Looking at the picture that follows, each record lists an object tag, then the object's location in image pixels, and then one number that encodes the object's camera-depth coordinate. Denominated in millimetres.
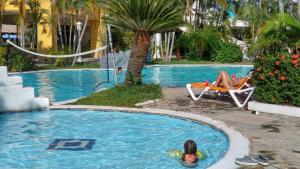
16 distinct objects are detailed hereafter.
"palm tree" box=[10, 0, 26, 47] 28078
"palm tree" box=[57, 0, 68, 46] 29875
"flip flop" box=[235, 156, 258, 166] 6660
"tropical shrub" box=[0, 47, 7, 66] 25753
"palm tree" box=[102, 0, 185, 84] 14086
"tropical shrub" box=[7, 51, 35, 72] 26484
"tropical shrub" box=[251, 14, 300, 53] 11478
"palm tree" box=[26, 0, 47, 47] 29625
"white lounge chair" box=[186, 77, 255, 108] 12304
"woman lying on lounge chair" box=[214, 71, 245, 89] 13164
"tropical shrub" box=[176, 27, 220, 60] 34812
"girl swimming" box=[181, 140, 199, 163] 7270
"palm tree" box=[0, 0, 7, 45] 27930
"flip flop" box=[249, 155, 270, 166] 6673
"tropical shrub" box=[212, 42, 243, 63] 34406
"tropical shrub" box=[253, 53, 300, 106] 10578
